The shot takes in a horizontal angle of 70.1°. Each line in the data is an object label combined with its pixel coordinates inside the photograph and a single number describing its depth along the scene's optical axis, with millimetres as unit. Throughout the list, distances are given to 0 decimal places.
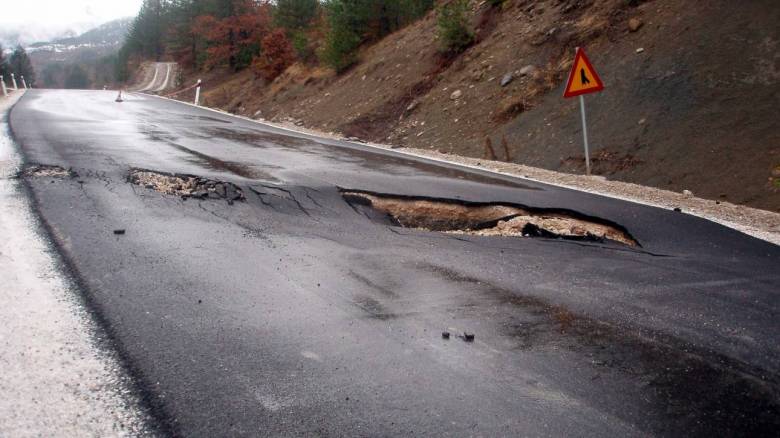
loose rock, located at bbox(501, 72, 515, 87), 16219
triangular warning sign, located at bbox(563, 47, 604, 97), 10039
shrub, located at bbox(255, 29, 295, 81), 30922
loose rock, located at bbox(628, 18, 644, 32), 14193
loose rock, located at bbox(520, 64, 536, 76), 15969
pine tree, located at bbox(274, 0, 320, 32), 31922
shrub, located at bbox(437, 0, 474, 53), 19531
